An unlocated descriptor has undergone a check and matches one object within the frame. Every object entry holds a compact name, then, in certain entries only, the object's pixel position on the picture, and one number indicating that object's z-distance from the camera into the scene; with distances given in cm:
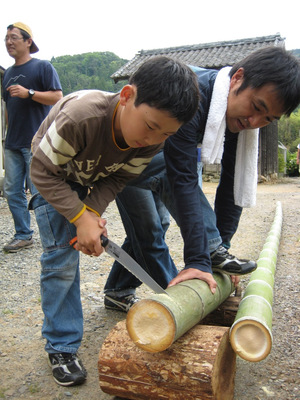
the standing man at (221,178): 210
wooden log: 169
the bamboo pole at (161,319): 170
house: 1405
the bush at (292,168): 2050
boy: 181
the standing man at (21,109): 443
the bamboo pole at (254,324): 175
